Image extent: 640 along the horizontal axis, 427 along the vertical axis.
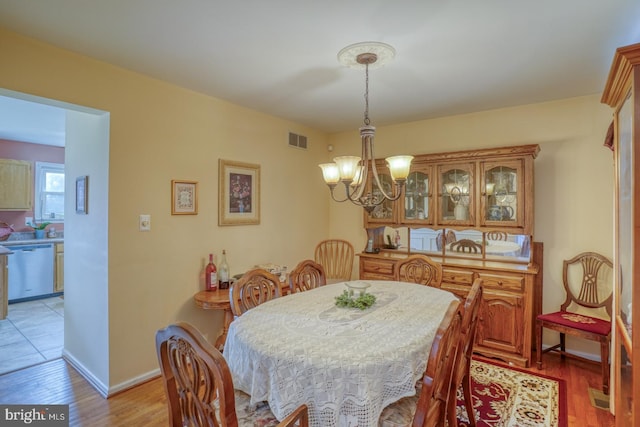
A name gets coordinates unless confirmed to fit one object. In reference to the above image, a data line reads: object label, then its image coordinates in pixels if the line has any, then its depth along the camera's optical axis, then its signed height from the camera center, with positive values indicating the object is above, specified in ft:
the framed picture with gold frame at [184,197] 9.19 +0.47
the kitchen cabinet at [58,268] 16.84 -2.87
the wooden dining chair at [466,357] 5.14 -2.58
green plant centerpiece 6.66 -1.80
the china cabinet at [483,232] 9.69 -0.58
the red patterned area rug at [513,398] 7.04 -4.41
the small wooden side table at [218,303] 8.87 -2.44
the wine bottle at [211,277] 9.89 -1.93
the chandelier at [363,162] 6.77 +1.12
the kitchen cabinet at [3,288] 13.28 -3.10
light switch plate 8.49 -0.26
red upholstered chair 8.73 -2.61
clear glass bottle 10.08 -1.94
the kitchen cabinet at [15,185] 16.07 +1.37
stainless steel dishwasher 15.61 -2.91
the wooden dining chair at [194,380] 3.14 -1.79
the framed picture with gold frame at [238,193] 10.50 +0.70
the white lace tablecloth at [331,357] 4.22 -2.03
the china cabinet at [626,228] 4.13 -0.19
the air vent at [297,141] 13.10 +3.02
